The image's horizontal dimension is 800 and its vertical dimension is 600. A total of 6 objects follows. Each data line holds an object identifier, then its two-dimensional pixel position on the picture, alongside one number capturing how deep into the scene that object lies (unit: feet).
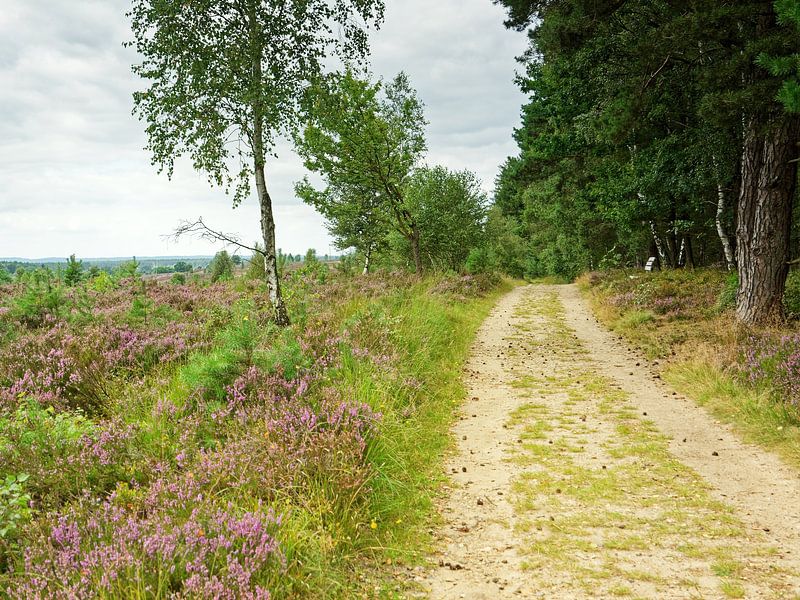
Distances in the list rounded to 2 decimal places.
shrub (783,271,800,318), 32.35
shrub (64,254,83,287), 58.95
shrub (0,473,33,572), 10.90
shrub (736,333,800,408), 20.86
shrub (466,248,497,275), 88.94
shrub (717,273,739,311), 38.09
